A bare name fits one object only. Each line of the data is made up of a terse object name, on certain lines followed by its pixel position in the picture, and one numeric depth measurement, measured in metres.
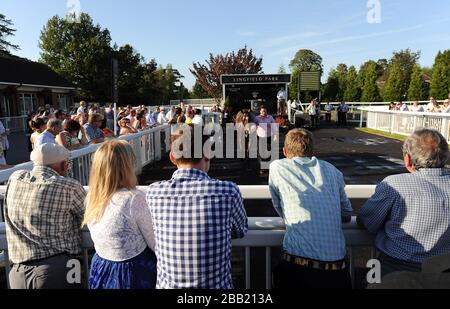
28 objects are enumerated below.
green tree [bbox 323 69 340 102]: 42.09
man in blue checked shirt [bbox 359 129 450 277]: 2.03
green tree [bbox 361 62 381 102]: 38.03
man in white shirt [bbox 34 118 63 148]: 5.25
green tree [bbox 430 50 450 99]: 33.38
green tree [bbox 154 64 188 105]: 58.63
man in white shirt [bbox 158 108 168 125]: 14.98
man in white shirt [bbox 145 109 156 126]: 14.41
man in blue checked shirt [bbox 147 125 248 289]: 1.84
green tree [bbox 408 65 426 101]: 35.56
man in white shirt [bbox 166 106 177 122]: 15.03
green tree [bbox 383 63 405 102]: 37.06
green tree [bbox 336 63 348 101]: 42.28
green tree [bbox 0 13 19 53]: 56.08
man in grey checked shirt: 2.26
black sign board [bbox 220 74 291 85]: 17.09
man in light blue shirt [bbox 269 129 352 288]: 2.16
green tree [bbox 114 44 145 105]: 48.69
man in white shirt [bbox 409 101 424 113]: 17.52
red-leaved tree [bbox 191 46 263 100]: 45.69
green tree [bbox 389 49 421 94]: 59.56
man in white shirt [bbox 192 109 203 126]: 11.00
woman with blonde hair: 2.07
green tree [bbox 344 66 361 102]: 40.44
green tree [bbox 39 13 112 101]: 45.56
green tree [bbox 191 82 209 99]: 61.72
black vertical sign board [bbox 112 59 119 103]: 8.69
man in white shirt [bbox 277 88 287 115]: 15.09
